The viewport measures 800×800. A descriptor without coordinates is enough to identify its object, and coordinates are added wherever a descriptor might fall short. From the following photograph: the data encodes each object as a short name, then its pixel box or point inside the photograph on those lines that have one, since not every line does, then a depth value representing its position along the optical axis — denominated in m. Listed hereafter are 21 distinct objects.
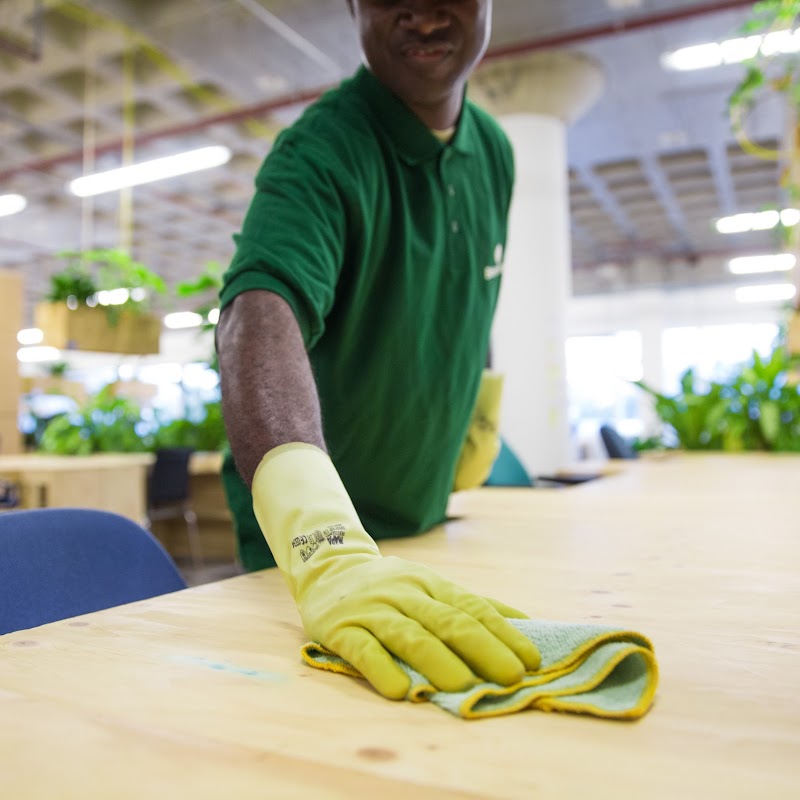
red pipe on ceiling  5.14
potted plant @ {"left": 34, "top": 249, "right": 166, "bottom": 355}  4.77
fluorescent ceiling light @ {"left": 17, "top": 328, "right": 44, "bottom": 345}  15.37
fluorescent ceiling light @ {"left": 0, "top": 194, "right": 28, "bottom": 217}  8.98
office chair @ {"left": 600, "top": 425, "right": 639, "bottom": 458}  4.01
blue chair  0.93
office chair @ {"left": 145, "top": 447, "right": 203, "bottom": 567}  5.48
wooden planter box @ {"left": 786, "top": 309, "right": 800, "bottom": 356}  3.27
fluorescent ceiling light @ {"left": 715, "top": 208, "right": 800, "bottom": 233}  9.57
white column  6.02
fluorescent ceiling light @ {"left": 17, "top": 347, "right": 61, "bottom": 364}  17.63
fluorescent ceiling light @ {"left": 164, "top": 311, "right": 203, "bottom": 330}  15.74
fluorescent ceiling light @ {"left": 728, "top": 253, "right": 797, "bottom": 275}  11.99
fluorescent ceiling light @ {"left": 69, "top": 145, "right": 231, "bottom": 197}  6.60
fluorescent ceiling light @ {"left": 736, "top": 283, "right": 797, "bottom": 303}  13.39
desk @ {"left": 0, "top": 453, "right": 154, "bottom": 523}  4.27
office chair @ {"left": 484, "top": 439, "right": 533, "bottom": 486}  2.36
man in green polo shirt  0.81
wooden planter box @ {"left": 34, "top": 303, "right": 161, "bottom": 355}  4.75
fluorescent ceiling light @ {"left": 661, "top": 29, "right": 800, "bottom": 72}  5.05
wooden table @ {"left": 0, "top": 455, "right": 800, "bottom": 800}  0.39
